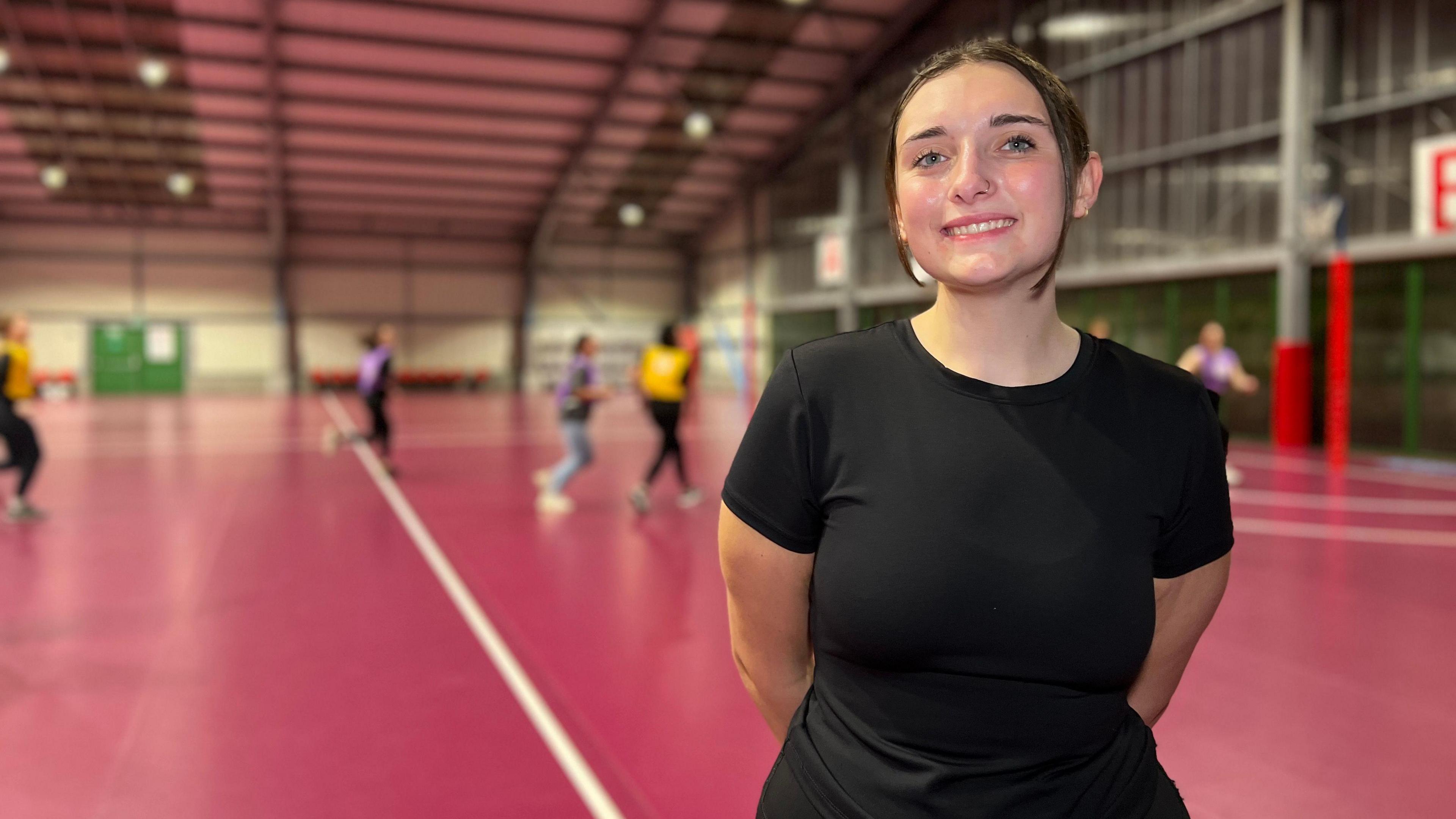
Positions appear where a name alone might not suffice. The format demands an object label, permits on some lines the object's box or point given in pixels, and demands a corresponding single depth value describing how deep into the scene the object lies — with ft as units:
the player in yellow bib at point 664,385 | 30.63
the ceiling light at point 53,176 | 84.53
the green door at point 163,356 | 105.91
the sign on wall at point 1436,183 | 40.45
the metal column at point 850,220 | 85.05
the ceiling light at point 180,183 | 87.66
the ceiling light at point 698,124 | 75.15
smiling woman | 4.26
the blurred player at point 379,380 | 38.34
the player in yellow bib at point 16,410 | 27.55
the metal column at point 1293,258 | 46.85
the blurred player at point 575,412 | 30.81
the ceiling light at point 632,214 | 98.89
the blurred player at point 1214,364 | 34.01
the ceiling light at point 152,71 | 65.92
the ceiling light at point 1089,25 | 59.06
